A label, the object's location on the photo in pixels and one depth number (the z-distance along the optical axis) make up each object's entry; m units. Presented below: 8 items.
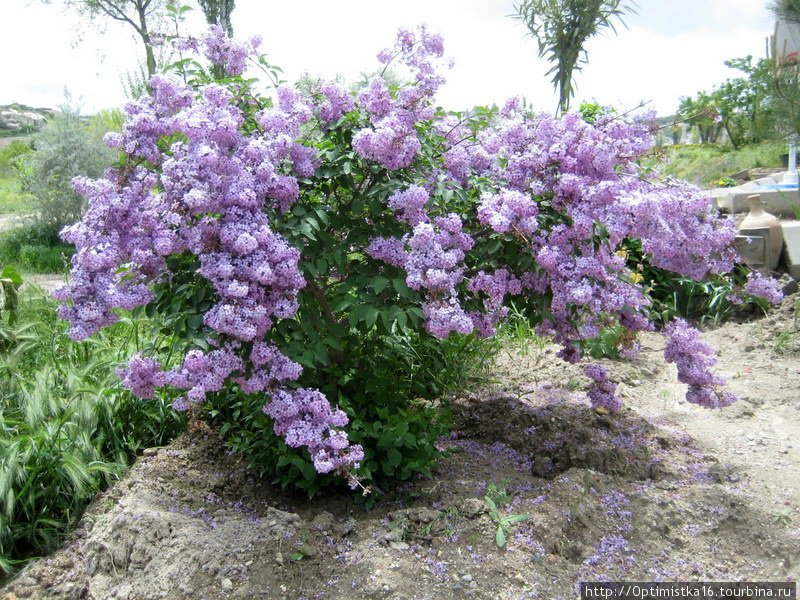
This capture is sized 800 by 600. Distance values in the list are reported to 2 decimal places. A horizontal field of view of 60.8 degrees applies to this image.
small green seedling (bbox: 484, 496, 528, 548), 2.83
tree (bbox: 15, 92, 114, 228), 13.51
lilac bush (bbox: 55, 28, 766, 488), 2.71
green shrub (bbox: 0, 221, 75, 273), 11.18
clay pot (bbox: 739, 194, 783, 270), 6.84
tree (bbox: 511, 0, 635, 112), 12.56
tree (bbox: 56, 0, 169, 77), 21.08
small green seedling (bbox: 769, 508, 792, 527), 3.13
